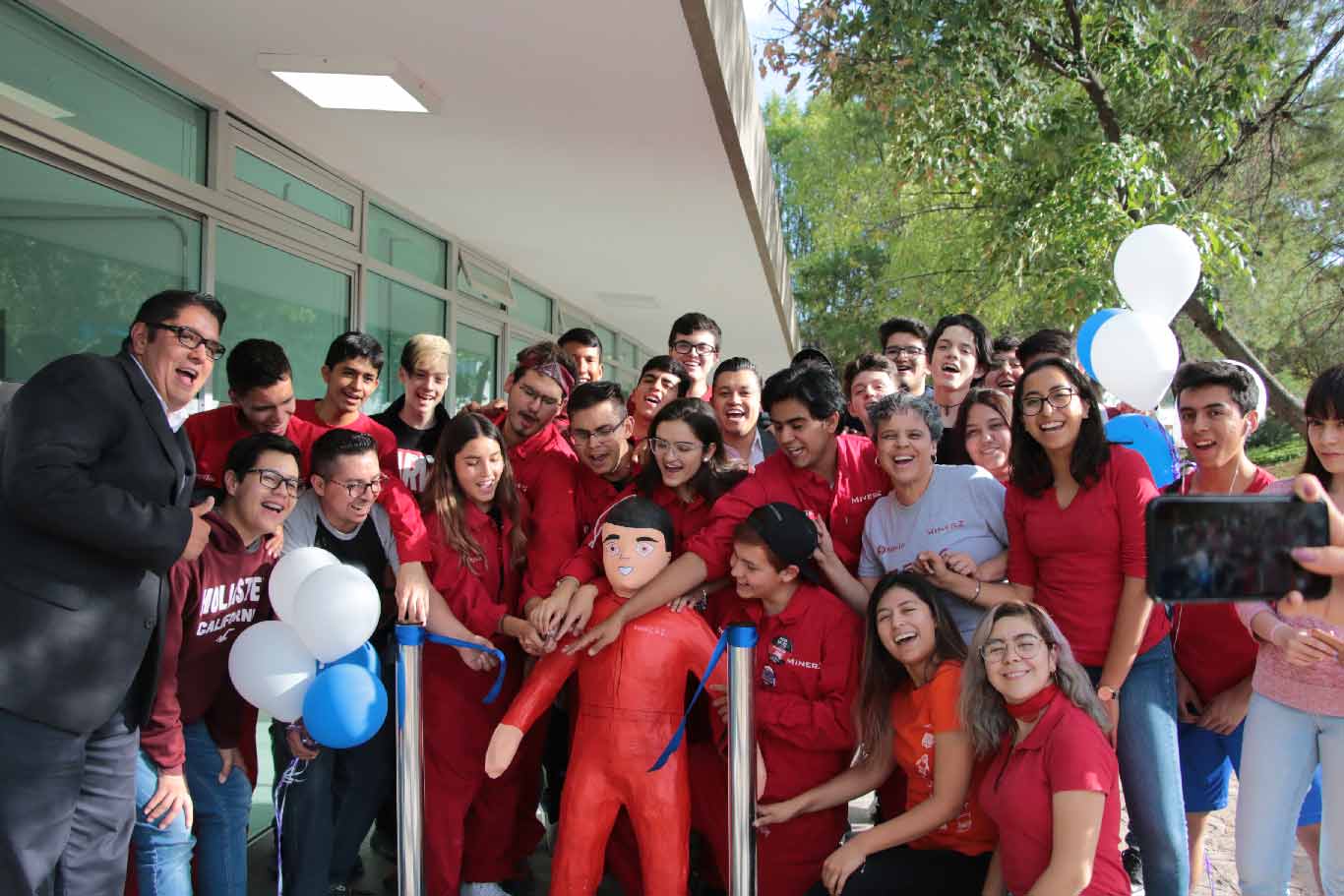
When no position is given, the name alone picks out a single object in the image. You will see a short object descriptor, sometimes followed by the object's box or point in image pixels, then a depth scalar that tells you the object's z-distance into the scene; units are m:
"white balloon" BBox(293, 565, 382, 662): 2.62
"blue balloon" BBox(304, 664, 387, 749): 2.60
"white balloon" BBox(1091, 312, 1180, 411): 3.26
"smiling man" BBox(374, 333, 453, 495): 4.11
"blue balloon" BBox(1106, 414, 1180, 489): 3.85
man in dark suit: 2.19
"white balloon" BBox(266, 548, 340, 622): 2.72
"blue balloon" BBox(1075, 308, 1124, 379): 3.90
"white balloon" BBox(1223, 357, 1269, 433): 3.12
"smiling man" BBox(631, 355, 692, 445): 4.27
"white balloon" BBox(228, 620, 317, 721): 2.65
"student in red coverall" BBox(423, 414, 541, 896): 3.29
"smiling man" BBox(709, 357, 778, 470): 3.81
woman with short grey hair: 3.13
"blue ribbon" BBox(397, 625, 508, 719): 2.74
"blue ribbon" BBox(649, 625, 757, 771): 2.62
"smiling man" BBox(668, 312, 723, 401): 4.72
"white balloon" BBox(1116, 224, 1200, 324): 3.49
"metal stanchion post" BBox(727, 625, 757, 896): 2.64
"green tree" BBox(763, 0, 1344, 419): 7.02
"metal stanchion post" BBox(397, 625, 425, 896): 2.78
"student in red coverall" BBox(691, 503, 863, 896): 3.06
